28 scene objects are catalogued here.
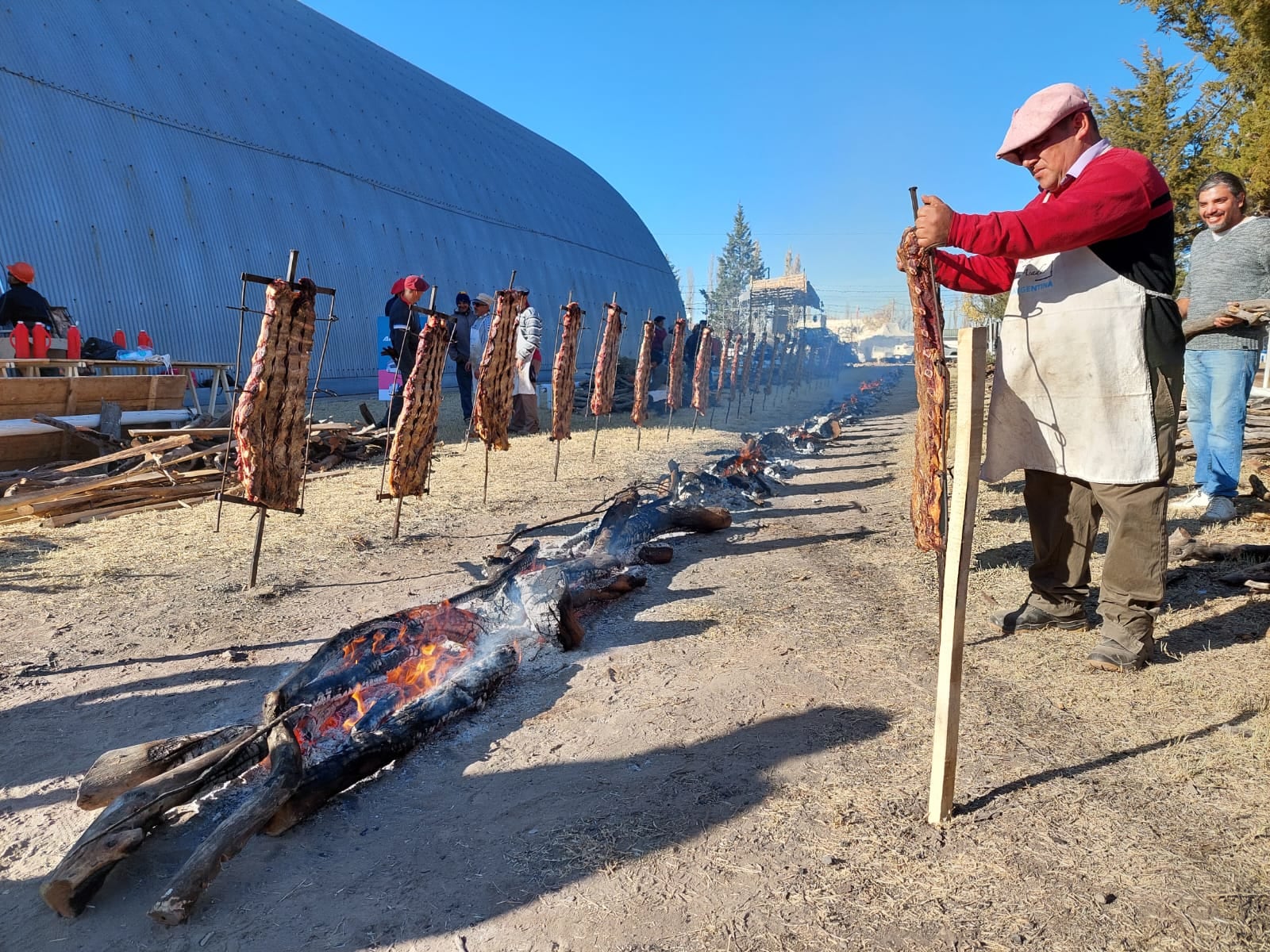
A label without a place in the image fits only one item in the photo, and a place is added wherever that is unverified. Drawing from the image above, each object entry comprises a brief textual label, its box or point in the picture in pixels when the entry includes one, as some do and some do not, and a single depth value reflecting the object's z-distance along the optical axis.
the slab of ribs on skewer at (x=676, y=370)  17.20
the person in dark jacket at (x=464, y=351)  13.47
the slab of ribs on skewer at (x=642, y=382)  15.02
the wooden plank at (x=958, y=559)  2.70
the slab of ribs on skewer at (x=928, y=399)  4.80
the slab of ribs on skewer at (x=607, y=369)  13.24
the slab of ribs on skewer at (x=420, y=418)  7.39
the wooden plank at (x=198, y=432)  9.03
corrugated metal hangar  14.32
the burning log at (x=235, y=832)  2.35
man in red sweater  3.66
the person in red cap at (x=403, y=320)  9.11
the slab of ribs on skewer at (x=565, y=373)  10.85
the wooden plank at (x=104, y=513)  7.38
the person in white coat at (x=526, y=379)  13.57
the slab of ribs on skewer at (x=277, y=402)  5.68
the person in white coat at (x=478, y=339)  15.38
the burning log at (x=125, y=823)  2.44
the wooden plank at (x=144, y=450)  8.33
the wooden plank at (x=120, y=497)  7.48
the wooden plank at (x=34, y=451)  9.07
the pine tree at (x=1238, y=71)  11.49
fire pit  2.49
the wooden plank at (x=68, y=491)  7.14
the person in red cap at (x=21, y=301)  10.54
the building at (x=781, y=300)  61.25
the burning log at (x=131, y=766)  2.93
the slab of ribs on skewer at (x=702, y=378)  19.28
